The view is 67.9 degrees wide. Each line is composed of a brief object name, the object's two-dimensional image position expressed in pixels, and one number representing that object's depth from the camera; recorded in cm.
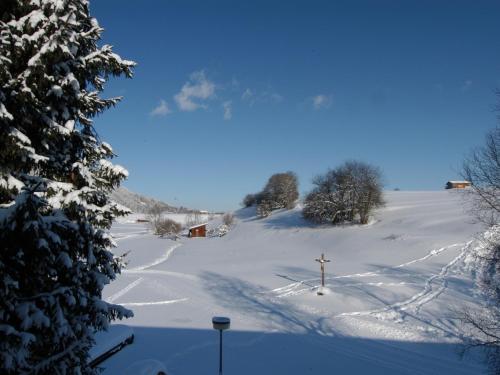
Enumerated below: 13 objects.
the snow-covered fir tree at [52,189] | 377
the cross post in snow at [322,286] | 1643
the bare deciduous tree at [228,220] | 6618
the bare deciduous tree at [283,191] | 6406
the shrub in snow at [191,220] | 8291
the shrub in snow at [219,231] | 5780
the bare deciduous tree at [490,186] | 1043
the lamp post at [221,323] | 816
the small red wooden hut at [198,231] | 6188
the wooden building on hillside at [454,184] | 6743
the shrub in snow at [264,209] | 6404
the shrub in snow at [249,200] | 8931
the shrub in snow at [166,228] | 6469
